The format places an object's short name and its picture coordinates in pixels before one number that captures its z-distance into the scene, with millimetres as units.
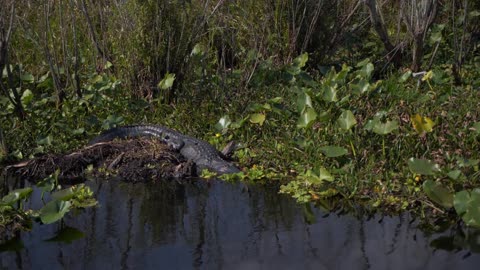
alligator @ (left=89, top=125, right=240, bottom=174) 10179
